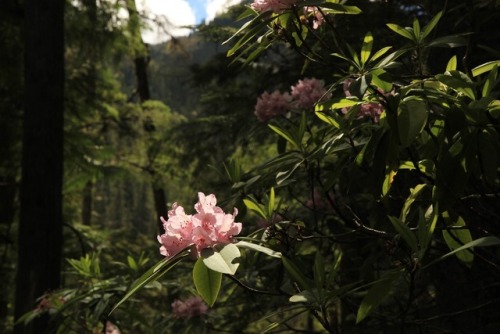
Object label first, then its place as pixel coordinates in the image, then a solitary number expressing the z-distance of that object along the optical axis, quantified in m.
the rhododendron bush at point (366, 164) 1.14
